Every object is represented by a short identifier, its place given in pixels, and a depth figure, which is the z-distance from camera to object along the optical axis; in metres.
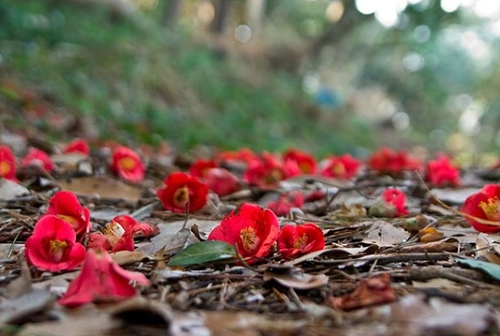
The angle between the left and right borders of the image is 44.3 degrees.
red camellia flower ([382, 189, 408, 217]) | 1.50
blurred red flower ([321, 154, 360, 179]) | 2.21
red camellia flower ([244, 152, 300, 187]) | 1.97
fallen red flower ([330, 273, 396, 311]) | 0.84
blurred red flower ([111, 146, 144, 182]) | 1.93
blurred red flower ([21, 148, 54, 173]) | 1.82
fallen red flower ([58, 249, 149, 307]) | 0.82
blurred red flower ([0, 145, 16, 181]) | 1.67
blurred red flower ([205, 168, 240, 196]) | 1.84
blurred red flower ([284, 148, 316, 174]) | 2.23
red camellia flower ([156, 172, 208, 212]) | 1.45
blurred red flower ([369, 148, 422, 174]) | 2.55
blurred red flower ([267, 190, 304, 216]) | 1.52
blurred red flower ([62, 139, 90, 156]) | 2.17
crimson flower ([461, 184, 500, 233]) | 1.22
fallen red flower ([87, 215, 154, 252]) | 1.11
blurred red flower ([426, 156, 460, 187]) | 2.15
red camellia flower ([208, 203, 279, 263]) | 1.03
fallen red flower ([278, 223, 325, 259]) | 1.06
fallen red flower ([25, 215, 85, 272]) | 1.00
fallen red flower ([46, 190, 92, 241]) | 1.15
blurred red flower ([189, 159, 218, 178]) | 1.90
